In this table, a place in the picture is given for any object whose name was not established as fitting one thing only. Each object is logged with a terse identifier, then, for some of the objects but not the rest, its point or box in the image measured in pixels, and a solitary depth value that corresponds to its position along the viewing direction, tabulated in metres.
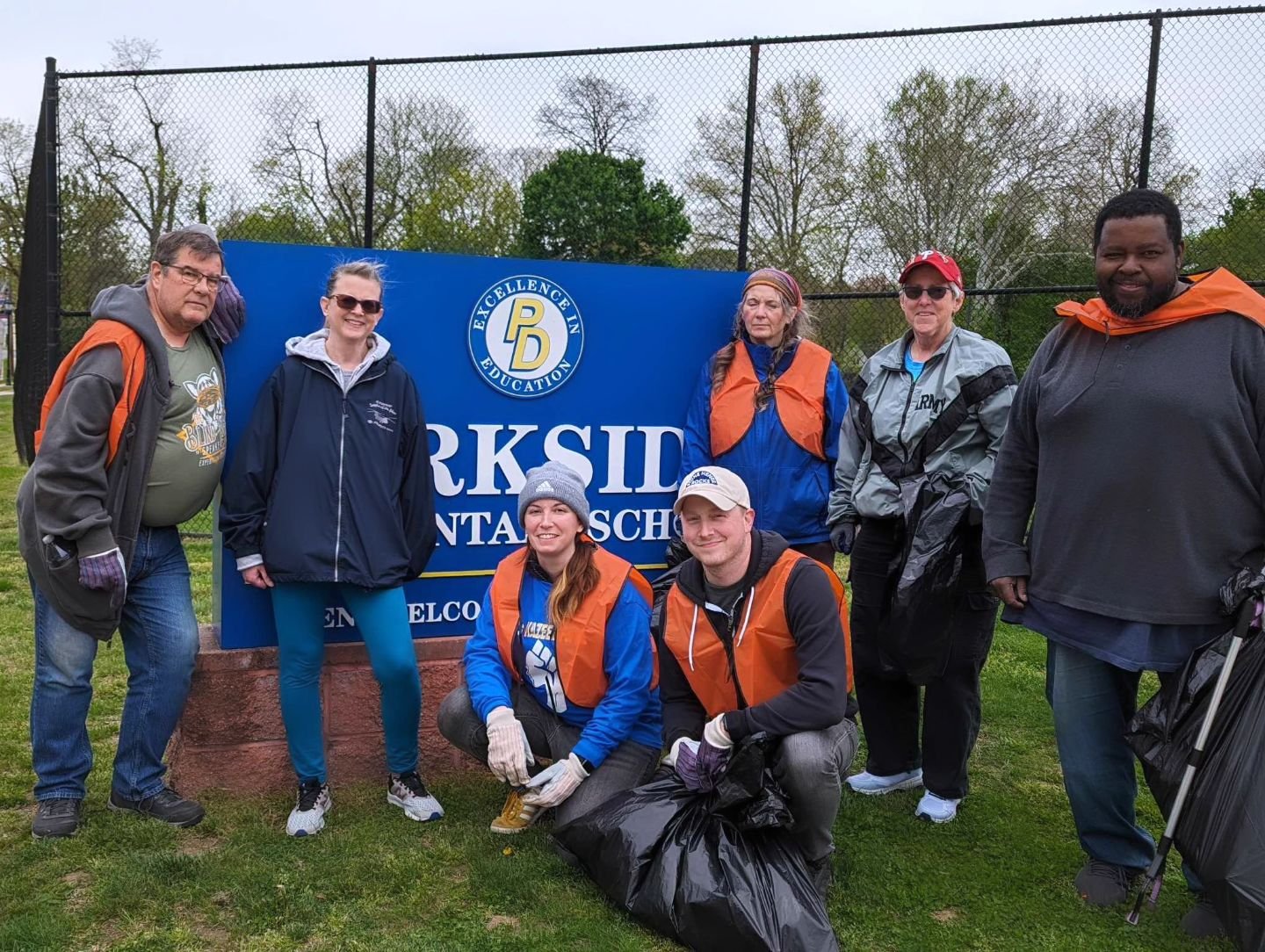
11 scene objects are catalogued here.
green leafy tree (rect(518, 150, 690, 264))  10.37
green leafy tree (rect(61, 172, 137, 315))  7.70
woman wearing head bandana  3.54
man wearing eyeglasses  2.86
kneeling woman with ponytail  3.05
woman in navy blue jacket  3.13
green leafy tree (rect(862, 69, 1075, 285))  6.83
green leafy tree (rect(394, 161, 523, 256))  8.66
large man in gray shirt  2.53
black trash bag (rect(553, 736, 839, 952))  2.51
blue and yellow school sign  3.44
